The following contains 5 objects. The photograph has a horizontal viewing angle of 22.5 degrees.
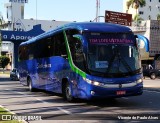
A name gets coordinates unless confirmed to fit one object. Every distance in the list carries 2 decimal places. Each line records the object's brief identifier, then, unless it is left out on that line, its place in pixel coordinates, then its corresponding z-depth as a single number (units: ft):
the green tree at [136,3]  295.69
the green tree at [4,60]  327.88
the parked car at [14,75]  145.07
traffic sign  180.02
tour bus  48.44
